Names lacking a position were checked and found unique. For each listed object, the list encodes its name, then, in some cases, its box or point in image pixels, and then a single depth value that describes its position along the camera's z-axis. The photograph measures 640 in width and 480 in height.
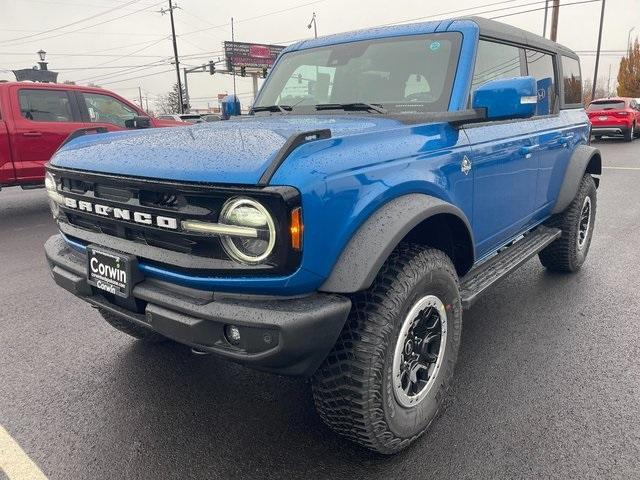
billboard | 53.94
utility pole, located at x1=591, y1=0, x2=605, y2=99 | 34.78
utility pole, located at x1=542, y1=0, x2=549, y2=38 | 25.69
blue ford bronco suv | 1.79
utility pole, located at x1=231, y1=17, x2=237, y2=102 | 52.92
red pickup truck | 7.15
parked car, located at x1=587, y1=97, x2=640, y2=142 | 18.33
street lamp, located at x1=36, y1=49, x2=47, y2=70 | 23.08
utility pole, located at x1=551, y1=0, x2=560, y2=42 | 22.91
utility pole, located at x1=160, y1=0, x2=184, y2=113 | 34.03
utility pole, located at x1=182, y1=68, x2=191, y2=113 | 38.26
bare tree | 72.47
